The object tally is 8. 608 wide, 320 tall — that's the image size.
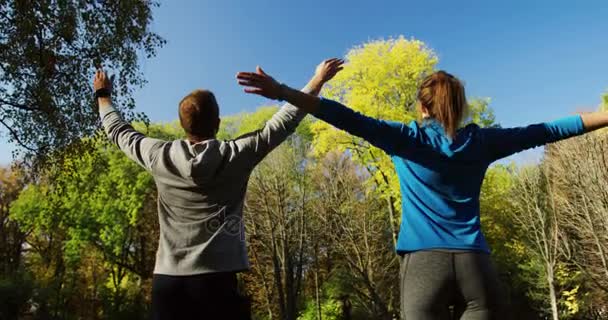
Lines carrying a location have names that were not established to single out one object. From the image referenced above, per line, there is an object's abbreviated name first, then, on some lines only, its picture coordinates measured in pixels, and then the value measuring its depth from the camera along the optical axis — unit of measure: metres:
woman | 2.06
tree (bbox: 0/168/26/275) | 30.84
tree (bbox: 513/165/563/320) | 23.98
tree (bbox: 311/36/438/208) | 19.03
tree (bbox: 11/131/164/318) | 26.36
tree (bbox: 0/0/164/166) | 10.13
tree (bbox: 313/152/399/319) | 23.62
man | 2.35
